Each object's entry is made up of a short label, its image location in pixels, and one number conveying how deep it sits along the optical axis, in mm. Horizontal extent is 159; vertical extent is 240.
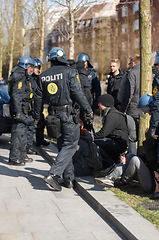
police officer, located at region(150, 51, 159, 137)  4862
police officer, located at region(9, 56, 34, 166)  7395
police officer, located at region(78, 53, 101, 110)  8383
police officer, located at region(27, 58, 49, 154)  8773
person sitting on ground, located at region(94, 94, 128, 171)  6105
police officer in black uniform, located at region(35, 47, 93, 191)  5715
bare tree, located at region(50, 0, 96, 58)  12320
